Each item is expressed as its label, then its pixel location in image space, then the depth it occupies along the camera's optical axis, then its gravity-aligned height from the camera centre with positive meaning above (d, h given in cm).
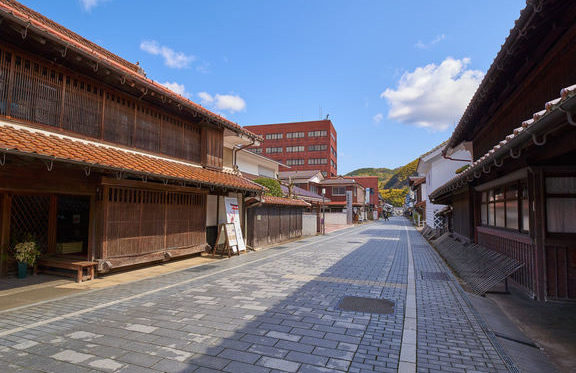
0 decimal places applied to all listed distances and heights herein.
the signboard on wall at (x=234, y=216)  1303 -50
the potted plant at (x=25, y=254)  774 -136
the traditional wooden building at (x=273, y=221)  1540 -92
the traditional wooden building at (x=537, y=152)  459 +96
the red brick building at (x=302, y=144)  6725 +1388
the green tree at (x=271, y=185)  2023 +136
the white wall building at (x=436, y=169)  2431 +332
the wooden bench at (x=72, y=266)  773 -168
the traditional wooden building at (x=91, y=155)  683 +118
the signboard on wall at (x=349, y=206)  4431 +0
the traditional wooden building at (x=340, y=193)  4641 +206
